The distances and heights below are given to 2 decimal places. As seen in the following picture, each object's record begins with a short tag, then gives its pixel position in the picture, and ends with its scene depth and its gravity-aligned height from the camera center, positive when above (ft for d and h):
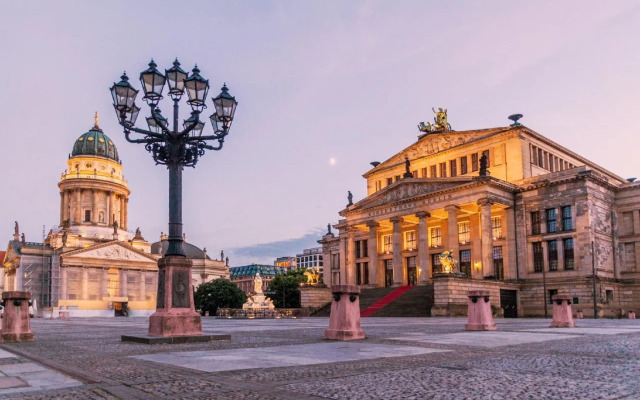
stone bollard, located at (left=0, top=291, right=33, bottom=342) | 57.62 -5.28
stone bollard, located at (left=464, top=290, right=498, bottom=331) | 70.23 -6.57
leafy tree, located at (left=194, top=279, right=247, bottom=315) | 302.45 -17.35
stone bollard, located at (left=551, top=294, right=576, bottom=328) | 81.20 -7.70
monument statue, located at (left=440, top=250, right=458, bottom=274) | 163.84 -0.43
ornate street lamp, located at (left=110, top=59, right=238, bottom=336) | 52.49 +12.35
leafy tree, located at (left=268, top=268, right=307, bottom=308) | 299.17 -14.76
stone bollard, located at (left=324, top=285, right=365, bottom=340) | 52.95 -4.96
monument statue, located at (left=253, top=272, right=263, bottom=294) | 183.42 -7.23
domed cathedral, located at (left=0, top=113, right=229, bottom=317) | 327.47 +7.64
